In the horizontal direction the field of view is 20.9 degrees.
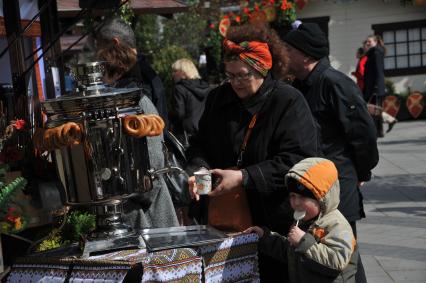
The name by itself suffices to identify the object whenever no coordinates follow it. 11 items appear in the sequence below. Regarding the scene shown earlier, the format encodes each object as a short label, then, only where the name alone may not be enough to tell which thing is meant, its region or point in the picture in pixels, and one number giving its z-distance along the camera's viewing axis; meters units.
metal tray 4.44
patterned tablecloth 4.26
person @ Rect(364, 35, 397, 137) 21.02
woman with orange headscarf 5.06
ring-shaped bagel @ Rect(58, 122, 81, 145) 4.41
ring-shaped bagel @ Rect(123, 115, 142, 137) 4.49
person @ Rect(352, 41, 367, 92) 22.17
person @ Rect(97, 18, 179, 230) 5.79
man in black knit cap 6.60
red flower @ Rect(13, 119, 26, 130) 6.34
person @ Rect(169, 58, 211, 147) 14.91
